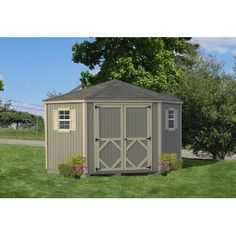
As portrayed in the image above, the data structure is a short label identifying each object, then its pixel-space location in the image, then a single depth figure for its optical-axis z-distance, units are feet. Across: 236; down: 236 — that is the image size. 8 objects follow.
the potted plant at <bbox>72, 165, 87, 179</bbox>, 49.73
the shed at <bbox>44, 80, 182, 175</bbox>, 50.19
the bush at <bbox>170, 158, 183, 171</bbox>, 53.29
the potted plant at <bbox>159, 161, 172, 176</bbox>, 52.34
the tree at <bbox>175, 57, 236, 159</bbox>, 63.16
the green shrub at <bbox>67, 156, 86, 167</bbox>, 49.78
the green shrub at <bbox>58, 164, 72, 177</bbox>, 50.28
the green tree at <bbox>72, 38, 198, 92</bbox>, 67.67
